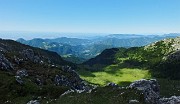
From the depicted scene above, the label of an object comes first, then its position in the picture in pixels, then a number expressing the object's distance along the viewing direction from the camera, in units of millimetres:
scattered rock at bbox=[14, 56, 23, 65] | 41417
